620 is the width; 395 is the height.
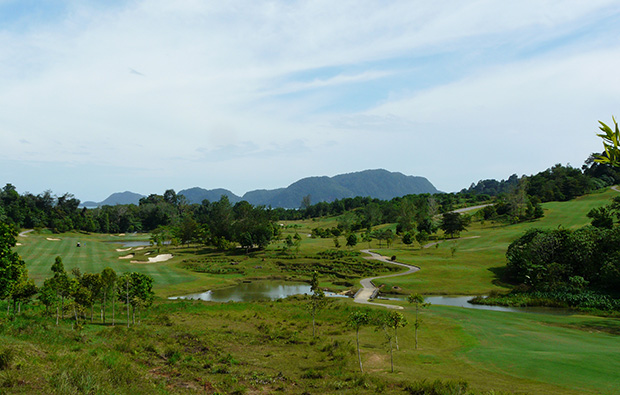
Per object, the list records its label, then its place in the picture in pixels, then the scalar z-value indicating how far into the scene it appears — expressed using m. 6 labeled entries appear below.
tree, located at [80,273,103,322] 32.50
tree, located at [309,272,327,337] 32.98
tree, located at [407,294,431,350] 28.25
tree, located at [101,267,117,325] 32.84
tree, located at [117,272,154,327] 31.97
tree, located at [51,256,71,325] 29.35
